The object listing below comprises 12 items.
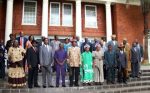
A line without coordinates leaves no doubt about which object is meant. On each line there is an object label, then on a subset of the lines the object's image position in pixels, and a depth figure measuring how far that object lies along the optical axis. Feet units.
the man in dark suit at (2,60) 18.08
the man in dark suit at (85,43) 20.36
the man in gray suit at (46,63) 17.03
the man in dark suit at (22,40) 19.18
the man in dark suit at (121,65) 19.24
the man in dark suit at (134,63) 20.62
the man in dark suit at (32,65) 16.60
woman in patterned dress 16.13
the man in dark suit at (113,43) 20.02
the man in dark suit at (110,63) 18.88
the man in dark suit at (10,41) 18.16
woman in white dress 18.54
